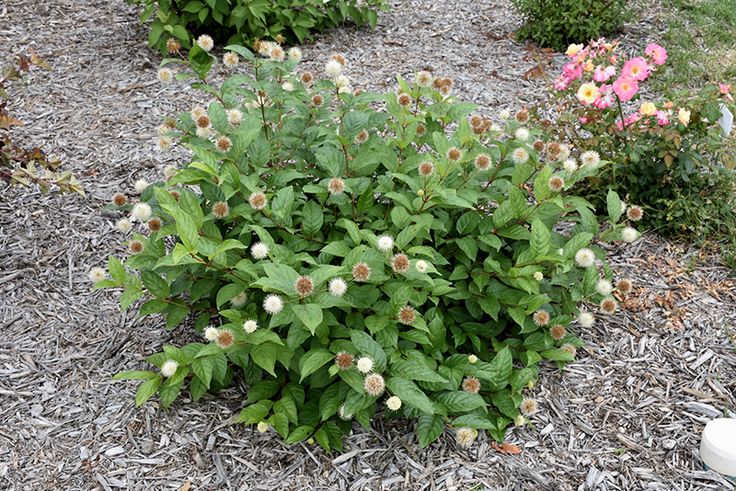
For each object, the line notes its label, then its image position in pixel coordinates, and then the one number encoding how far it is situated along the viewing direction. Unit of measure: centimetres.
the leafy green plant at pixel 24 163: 276
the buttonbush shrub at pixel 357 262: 198
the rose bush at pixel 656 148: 295
